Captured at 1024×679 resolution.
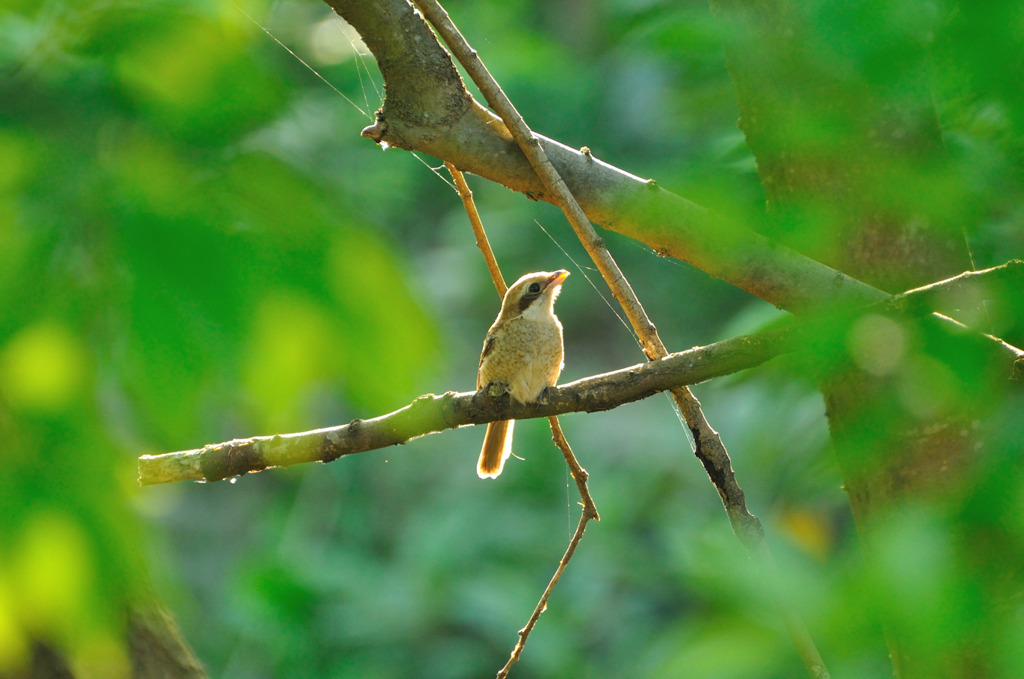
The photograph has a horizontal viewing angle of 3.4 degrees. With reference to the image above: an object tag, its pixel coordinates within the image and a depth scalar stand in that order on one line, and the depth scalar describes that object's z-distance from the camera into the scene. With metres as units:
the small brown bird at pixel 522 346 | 10.05
